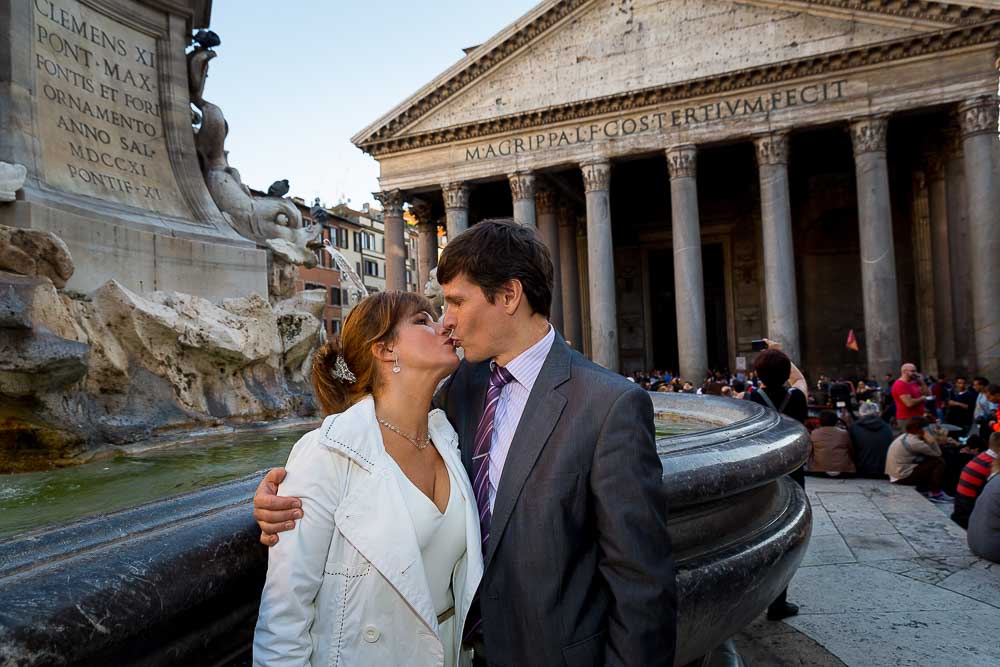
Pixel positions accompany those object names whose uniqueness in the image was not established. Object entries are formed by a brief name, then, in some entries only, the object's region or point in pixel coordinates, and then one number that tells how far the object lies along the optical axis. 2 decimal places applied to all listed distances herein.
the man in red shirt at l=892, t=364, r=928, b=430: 9.47
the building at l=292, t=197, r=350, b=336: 39.69
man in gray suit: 1.29
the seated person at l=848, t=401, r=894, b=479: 7.18
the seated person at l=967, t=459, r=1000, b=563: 4.03
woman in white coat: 1.22
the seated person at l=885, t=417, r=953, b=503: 6.34
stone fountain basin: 1.05
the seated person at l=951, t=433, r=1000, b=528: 4.99
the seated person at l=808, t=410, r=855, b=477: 7.15
